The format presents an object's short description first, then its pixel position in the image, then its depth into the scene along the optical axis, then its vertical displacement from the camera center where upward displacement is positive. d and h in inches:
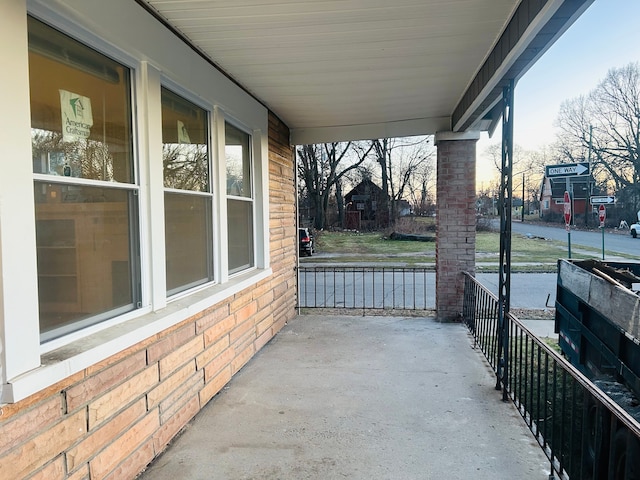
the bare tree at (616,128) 992.2 +213.8
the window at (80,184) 73.1 +7.7
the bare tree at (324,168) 1067.3 +136.2
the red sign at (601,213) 463.6 +3.9
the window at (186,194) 116.1 +8.3
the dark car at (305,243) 692.0 -37.1
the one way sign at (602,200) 449.2 +17.7
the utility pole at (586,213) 1139.8 +10.0
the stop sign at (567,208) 390.0 +8.3
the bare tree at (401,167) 1138.0 +144.9
